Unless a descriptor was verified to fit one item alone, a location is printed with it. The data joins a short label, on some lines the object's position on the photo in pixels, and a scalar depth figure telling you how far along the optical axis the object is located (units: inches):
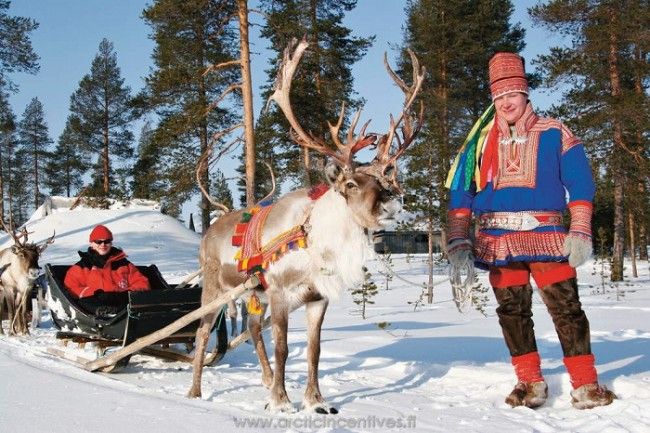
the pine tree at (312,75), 658.8
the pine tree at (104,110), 1739.7
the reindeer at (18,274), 442.6
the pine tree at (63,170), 2405.3
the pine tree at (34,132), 2373.3
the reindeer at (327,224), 175.6
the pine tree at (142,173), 1542.7
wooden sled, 249.0
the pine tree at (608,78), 808.9
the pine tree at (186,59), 634.8
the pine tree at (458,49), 1047.0
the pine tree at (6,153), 2320.7
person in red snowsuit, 290.9
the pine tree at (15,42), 880.9
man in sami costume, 176.1
